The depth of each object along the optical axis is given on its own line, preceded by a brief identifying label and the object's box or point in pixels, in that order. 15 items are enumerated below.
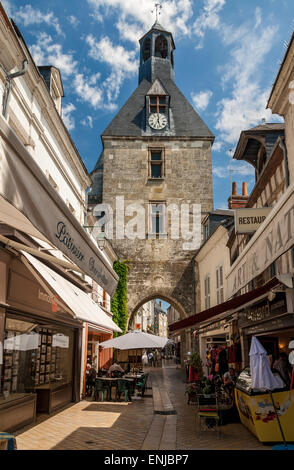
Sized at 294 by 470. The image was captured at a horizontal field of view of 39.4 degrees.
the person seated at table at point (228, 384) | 8.89
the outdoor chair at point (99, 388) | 10.78
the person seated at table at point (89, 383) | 11.47
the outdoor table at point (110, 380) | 10.83
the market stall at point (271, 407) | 5.29
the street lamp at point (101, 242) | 14.09
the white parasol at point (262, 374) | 5.24
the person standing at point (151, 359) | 30.68
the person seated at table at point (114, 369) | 12.62
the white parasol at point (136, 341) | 11.82
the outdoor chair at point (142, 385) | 12.07
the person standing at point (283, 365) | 7.29
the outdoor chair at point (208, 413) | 6.45
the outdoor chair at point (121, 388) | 10.95
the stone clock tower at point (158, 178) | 21.14
